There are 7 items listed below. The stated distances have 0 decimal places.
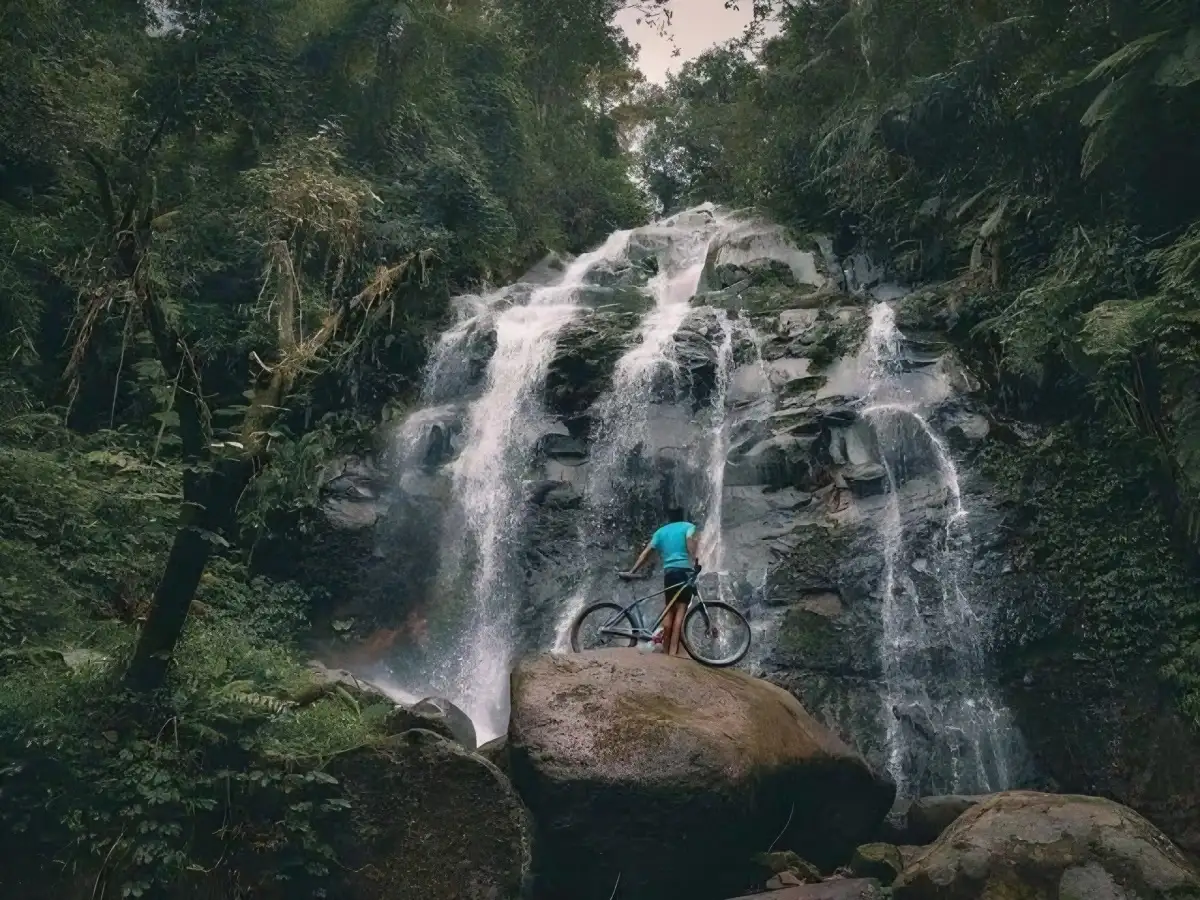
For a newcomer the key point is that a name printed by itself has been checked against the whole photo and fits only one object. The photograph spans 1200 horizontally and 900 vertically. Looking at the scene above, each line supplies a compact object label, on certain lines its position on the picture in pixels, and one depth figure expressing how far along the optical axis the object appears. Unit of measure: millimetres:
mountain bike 8641
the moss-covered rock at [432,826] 6922
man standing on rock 8531
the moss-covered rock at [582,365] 15227
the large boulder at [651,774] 6570
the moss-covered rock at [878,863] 7016
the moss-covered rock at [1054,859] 5797
